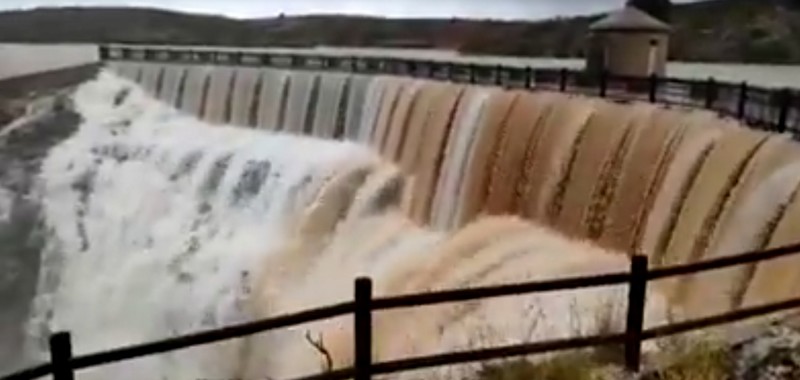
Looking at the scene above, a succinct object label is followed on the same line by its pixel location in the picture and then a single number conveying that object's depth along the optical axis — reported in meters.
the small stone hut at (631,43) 25.23
